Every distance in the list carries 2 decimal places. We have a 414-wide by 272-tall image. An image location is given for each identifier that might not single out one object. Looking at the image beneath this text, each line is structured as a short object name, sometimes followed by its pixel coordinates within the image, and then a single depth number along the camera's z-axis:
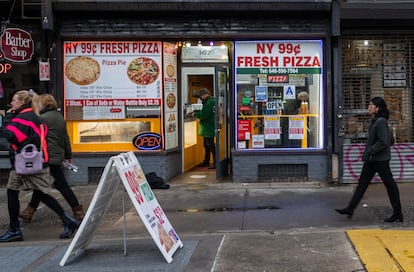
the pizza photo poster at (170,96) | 10.05
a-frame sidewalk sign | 5.21
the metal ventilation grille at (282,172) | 9.77
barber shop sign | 9.09
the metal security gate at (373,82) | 9.64
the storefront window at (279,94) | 9.82
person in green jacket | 11.13
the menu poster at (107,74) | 9.88
